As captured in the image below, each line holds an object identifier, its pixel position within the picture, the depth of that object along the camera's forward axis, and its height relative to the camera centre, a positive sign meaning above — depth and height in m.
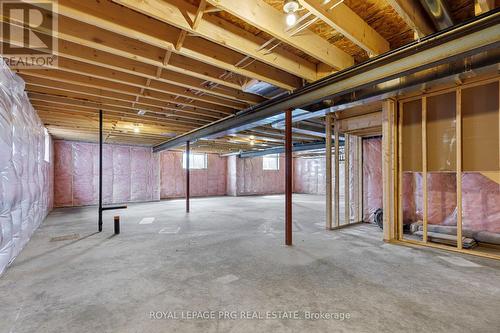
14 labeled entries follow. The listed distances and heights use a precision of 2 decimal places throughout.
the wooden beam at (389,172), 3.88 -0.08
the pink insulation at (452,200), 3.74 -0.59
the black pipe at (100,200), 4.55 -0.61
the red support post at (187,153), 7.07 +0.48
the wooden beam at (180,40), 2.28 +1.28
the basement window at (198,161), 11.84 +0.40
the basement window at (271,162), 13.61 +0.37
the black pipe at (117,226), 4.39 -1.07
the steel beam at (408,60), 1.80 +1.02
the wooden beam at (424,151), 3.58 +0.25
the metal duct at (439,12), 1.82 +1.25
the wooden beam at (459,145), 3.23 +0.30
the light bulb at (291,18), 1.93 +1.25
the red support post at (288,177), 3.70 -0.14
